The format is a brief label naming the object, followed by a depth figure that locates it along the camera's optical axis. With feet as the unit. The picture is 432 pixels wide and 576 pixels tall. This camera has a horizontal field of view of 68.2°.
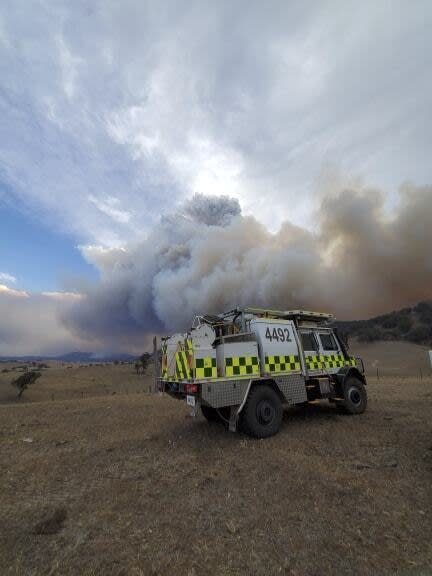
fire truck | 20.18
